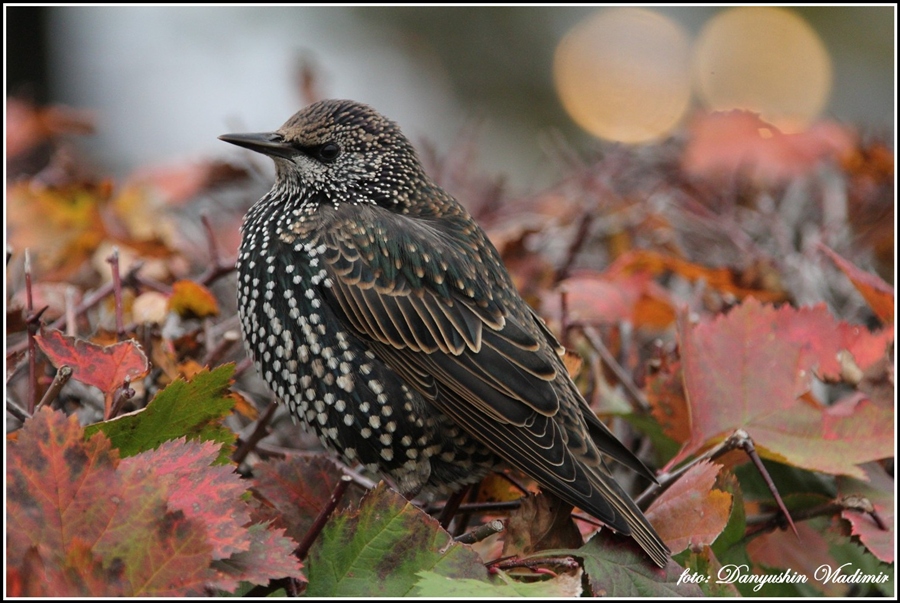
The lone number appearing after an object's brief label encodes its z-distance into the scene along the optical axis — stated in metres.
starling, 4.14
